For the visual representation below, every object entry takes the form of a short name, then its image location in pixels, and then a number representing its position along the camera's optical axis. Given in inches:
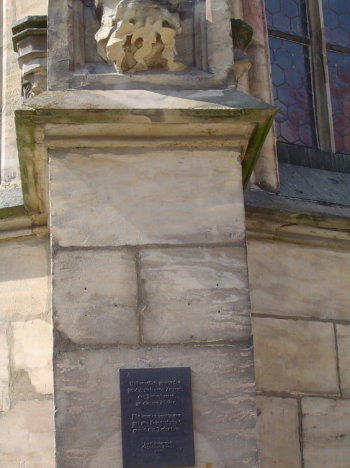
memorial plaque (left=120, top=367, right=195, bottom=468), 177.5
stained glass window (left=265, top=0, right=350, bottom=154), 274.7
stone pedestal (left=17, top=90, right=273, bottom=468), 179.5
